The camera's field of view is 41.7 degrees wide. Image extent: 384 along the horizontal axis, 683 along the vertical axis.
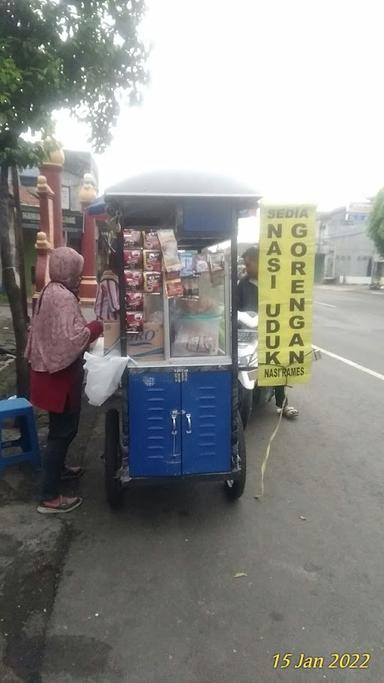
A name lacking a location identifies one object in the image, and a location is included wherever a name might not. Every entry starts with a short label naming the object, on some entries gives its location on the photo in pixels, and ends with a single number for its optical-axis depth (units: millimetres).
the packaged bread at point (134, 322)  3367
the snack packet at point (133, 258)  3256
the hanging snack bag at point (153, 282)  3299
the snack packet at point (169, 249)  3217
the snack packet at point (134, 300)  3324
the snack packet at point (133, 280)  3281
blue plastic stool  4207
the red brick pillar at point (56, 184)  8531
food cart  3250
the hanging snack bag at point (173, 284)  3268
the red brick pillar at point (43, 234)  8289
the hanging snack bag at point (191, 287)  3520
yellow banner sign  3188
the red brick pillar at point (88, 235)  9965
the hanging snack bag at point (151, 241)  3270
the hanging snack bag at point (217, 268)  3441
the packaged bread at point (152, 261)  3275
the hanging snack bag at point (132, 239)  3246
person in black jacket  5238
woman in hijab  3266
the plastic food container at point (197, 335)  3510
